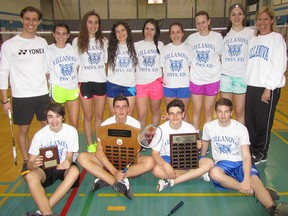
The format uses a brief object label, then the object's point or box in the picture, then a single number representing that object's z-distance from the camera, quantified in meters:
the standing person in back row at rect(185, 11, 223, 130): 4.59
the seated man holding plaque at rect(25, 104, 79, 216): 3.39
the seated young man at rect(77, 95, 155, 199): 3.59
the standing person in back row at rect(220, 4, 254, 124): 4.48
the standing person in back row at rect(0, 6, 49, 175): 4.00
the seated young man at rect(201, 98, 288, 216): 3.46
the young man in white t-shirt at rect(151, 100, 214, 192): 3.79
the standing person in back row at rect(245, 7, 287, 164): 4.07
